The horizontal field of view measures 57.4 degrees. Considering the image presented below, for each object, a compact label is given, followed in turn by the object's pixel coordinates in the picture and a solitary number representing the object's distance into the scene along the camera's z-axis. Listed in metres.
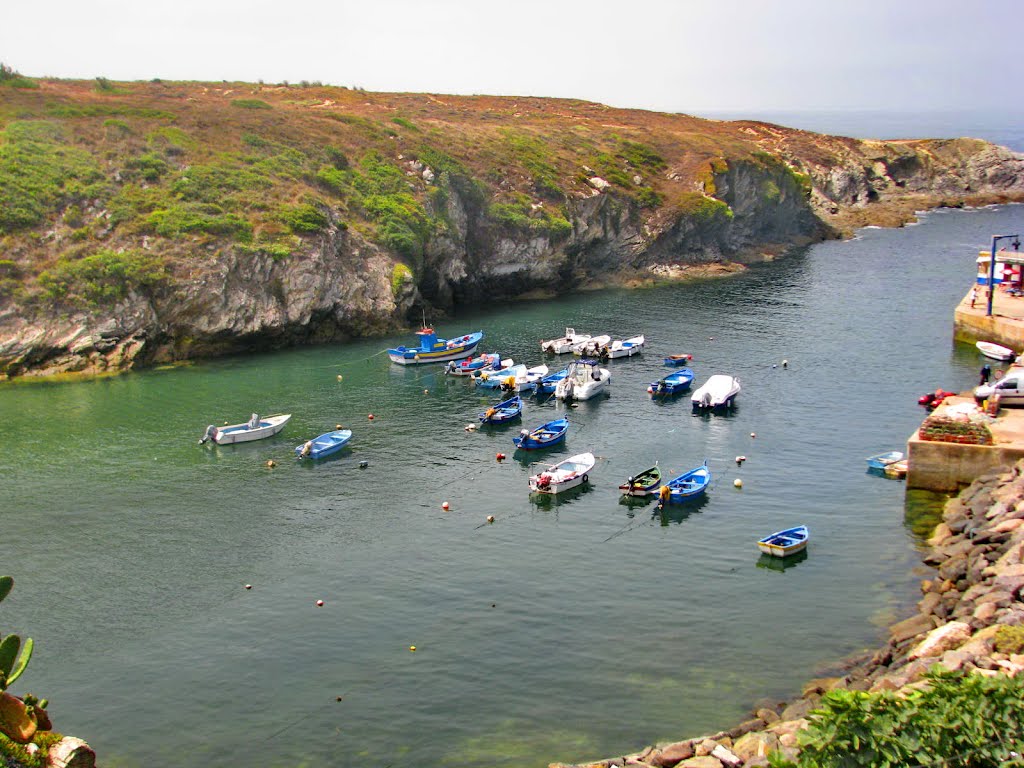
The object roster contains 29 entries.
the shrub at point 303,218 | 99.00
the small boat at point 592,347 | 87.25
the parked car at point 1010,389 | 57.72
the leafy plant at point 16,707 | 24.09
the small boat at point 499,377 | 77.94
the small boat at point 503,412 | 69.12
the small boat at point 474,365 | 83.31
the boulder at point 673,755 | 29.55
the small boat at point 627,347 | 87.25
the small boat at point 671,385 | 74.56
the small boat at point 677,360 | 83.62
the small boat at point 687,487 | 52.72
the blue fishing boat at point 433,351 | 86.44
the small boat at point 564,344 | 88.88
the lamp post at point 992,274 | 83.62
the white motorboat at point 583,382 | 74.62
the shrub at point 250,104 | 130.75
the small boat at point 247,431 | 65.19
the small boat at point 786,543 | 45.16
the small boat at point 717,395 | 69.94
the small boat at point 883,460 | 55.19
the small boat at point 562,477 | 55.50
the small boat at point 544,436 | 63.50
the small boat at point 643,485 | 54.38
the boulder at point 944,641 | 32.34
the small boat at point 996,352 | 75.31
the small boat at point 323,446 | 62.38
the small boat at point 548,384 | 76.81
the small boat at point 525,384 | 77.31
